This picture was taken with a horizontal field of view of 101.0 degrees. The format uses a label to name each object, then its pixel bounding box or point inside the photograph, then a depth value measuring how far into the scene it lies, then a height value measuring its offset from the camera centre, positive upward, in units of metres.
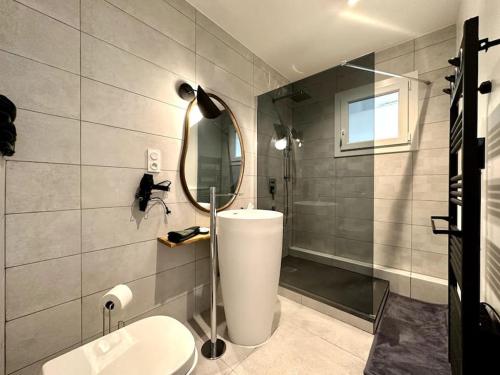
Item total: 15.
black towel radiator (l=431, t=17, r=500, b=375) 0.63 -0.04
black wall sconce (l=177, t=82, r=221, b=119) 1.51 +0.66
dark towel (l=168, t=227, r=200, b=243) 1.32 -0.32
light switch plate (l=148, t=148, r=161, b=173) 1.33 +0.17
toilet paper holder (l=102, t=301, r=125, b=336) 1.15 -0.79
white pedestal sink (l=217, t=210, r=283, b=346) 1.27 -0.53
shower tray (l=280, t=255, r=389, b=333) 1.55 -0.91
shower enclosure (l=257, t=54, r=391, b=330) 1.82 +0.02
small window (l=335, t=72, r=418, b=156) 1.88 +0.68
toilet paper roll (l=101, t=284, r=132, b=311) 0.99 -0.55
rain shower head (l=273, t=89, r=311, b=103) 2.20 +1.00
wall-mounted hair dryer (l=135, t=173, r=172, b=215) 1.28 -0.03
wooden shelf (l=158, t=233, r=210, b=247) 1.31 -0.36
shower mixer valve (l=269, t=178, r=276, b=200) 2.33 +0.01
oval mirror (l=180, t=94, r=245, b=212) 1.58 +0.26
